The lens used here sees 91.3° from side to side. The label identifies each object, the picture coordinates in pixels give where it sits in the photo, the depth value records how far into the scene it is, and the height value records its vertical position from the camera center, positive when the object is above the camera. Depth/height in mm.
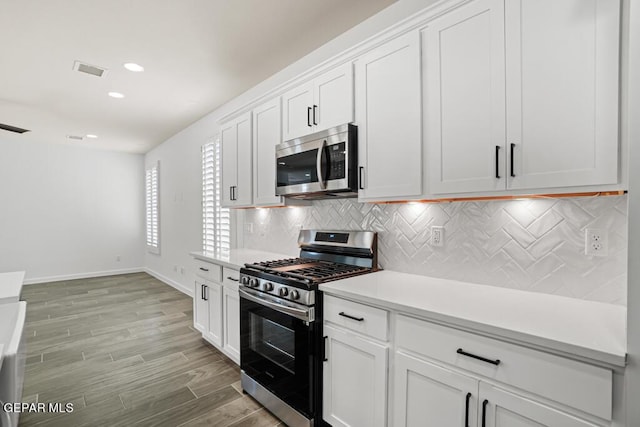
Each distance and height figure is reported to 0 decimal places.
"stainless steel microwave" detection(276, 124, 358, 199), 2109 +337
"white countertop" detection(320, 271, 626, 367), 1043 -434
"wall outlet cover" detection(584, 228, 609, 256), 1420 -147
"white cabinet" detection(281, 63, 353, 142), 2176 +810
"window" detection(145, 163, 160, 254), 6488 +32
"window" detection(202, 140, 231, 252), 4199 +20
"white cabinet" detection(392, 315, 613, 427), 1031 -663
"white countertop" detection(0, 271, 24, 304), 1846 -506
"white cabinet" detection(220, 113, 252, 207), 3166 +519
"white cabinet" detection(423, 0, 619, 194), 1207 +515
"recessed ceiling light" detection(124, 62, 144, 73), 3000 +1404
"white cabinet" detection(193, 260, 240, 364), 2725 -917
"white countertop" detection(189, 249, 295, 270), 2708 -454
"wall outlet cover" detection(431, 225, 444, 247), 1974 -161
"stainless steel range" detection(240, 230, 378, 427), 1865 -733
